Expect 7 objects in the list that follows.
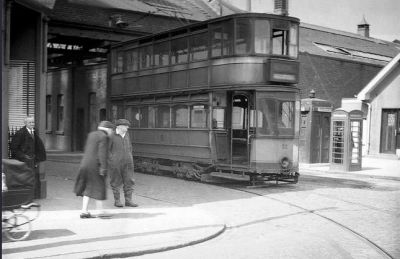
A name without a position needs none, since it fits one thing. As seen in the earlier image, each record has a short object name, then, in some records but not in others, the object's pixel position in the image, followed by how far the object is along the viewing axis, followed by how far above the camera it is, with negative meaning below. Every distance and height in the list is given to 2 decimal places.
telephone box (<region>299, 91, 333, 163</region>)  22.39 -0.54
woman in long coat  8.97 -1.06
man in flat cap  10.62 -1.04
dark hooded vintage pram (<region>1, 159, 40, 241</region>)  7.28 -1.21
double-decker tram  14.35 +0.52
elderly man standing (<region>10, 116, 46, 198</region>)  10.48 -0.69
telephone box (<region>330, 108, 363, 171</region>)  19.58 -0.84
